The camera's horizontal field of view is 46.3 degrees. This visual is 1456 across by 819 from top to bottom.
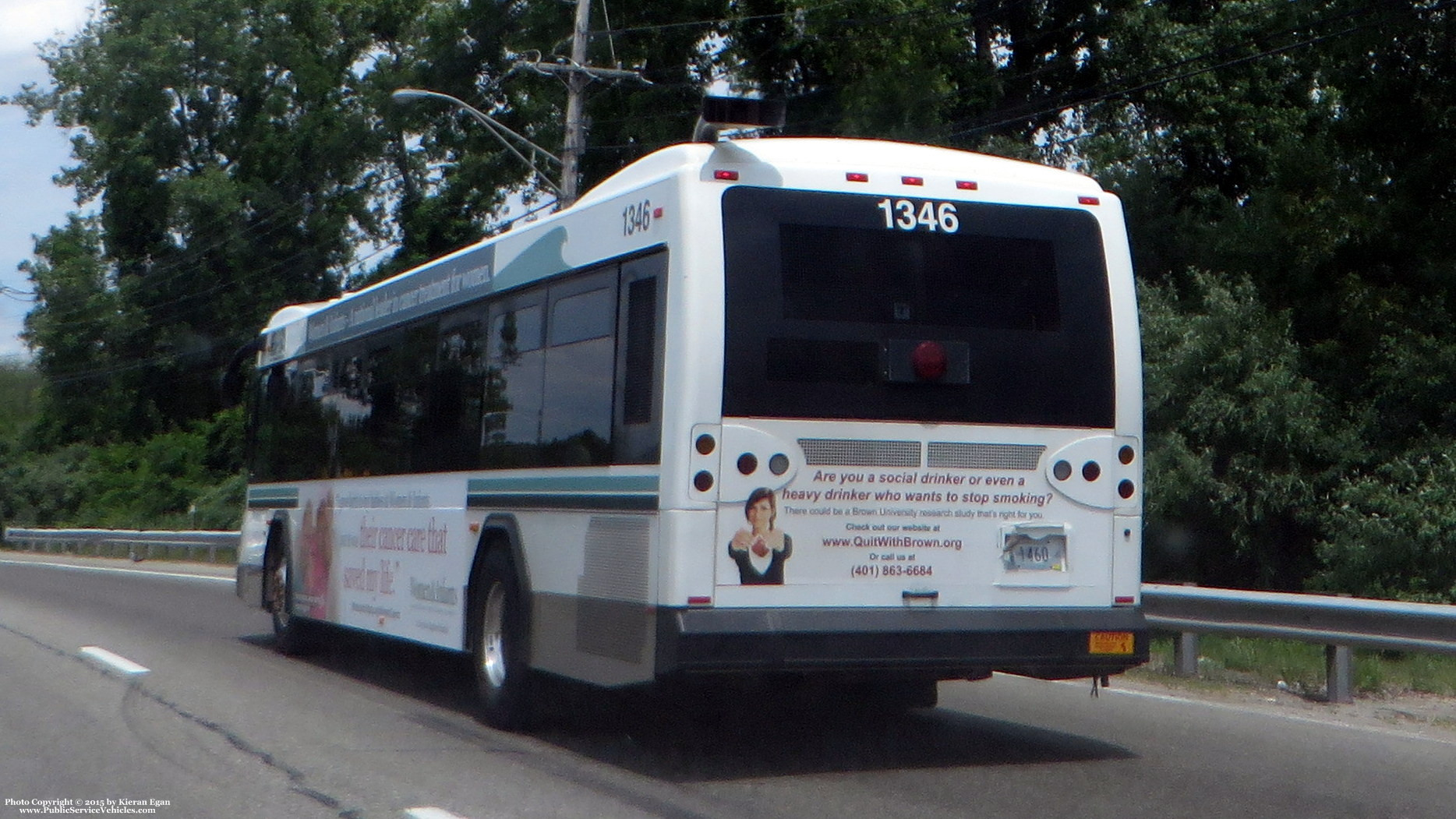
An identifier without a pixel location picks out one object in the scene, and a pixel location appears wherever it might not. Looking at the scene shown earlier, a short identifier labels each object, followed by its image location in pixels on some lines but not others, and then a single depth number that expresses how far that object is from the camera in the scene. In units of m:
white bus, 8.15
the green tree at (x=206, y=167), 52.47
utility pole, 24.17
